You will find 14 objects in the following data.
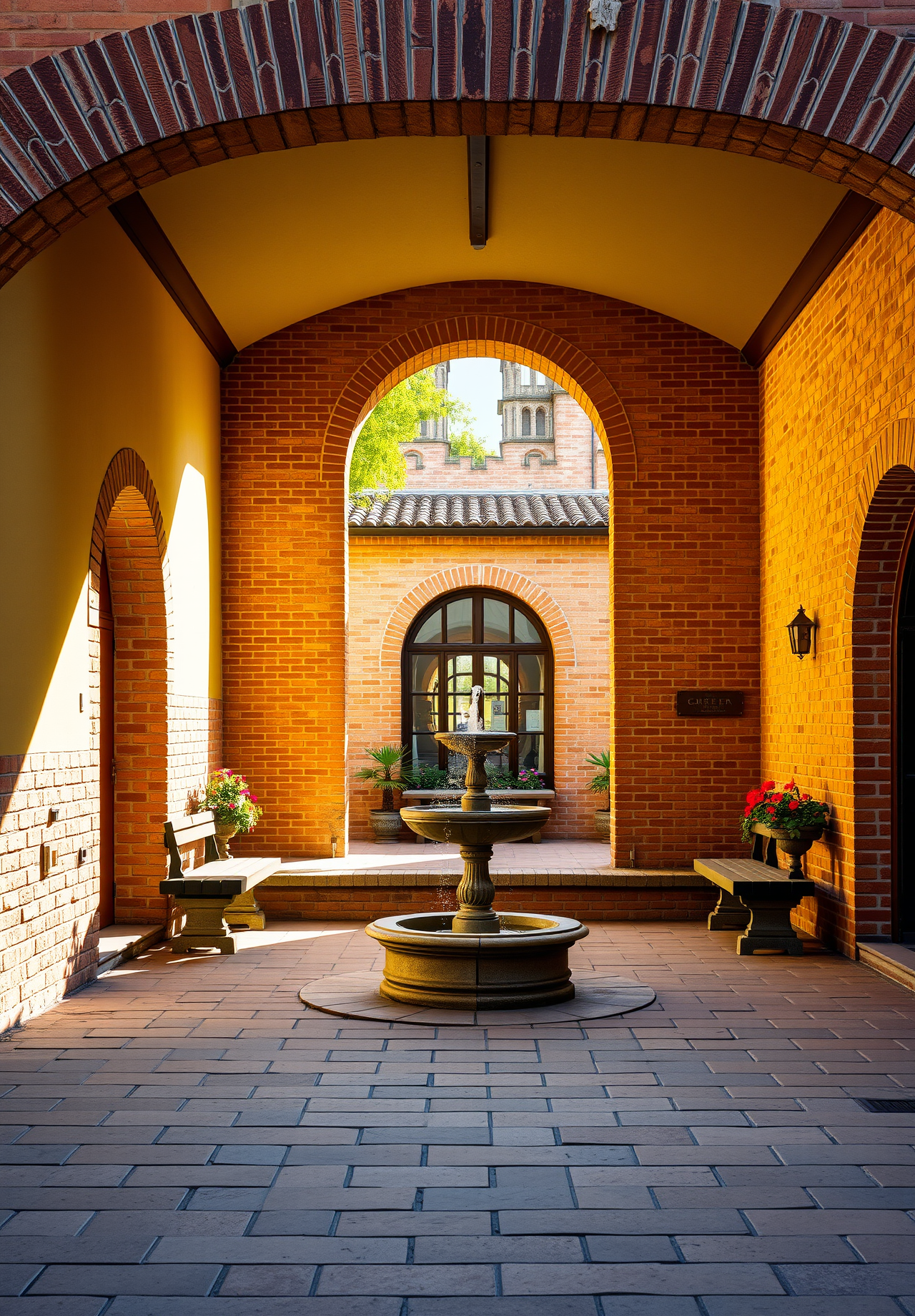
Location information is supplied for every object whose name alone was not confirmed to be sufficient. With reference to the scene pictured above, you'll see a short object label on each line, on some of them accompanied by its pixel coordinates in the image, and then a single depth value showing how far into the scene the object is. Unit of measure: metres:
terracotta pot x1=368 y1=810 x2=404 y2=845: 12.73
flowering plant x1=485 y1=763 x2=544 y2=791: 13.17
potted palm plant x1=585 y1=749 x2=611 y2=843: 13.09
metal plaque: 9.62
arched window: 13.73
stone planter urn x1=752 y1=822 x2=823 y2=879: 7.61
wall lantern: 8.02
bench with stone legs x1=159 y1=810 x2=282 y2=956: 7.52
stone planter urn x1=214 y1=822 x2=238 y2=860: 8.98
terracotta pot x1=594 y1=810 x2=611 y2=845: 13.05
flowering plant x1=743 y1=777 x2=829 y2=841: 7.61
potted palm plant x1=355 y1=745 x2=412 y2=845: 12.75
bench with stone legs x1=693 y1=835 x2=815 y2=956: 7.54
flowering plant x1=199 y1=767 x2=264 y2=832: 8.96
